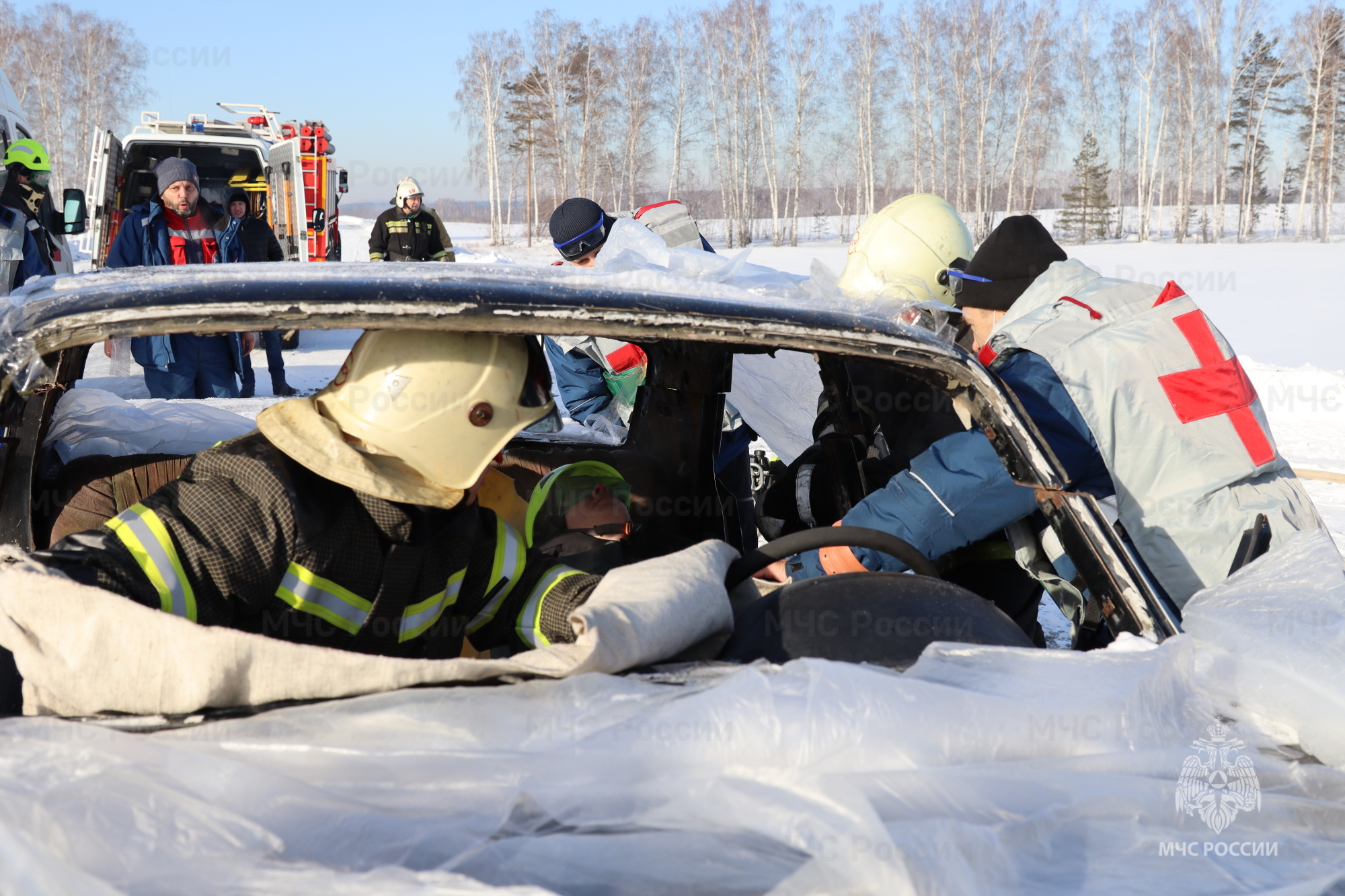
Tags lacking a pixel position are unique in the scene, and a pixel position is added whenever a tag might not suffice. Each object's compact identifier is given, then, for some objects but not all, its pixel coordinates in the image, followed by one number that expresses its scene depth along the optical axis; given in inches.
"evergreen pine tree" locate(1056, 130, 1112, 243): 1768.0
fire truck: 398.3
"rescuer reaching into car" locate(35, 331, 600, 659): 53.4
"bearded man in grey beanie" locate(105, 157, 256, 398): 265.9
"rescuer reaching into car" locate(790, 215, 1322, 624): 82.4
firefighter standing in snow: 432.5
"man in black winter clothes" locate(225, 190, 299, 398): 309.0
